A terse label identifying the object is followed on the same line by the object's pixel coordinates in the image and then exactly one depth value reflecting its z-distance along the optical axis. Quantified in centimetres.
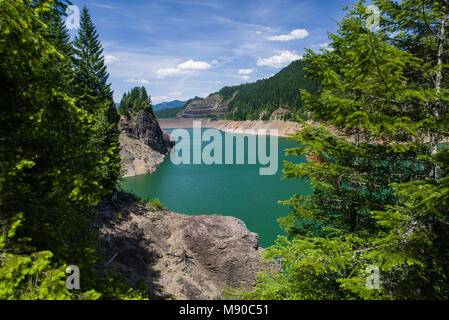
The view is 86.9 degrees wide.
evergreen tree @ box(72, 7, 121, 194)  2258
